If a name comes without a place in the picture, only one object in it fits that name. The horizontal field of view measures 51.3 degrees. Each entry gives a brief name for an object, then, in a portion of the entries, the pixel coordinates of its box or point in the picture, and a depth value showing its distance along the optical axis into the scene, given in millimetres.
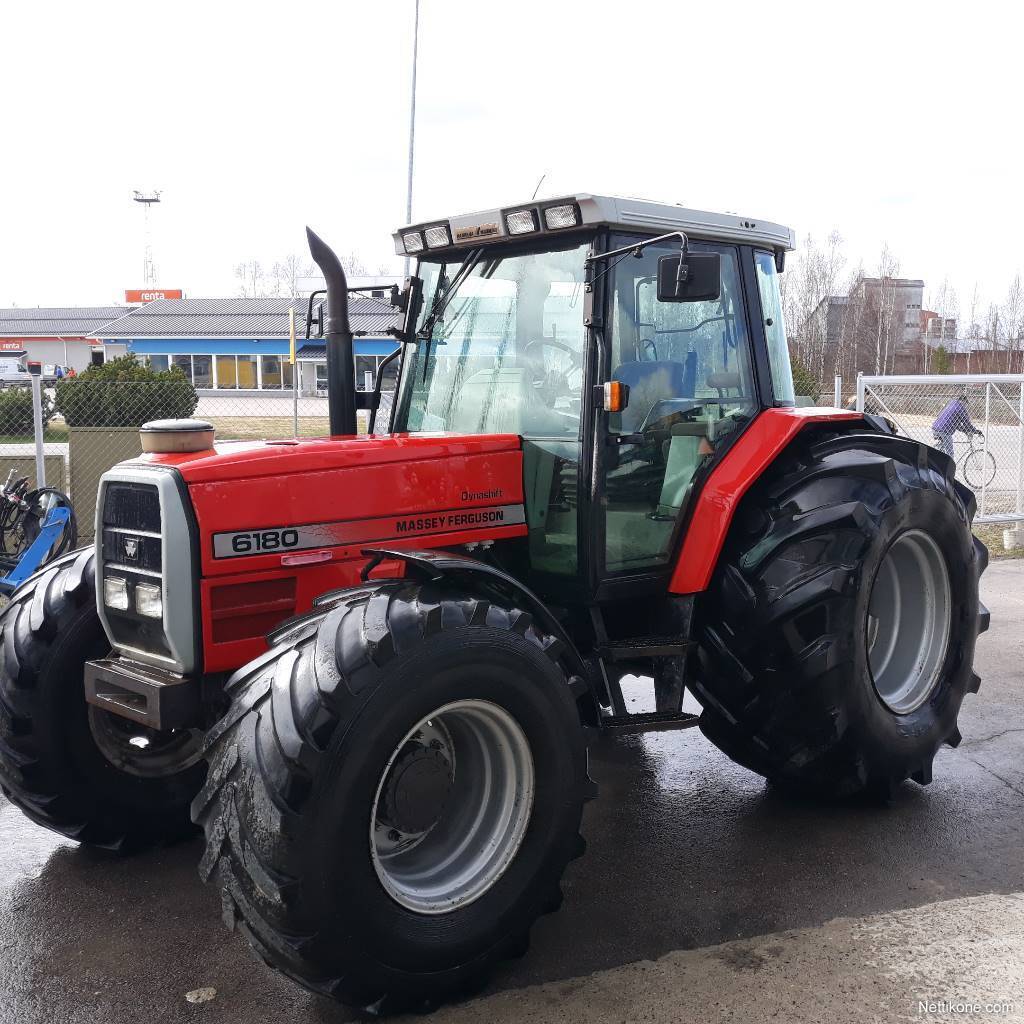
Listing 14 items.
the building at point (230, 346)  40656
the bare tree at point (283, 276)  70512
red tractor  2920
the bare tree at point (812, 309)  37344
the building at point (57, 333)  57906
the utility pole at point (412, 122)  13953
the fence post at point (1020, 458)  10601
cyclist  10742
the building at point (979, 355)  38500
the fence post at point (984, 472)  10750
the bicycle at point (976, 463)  11016
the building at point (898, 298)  42500
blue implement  7910
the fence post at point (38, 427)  9656
